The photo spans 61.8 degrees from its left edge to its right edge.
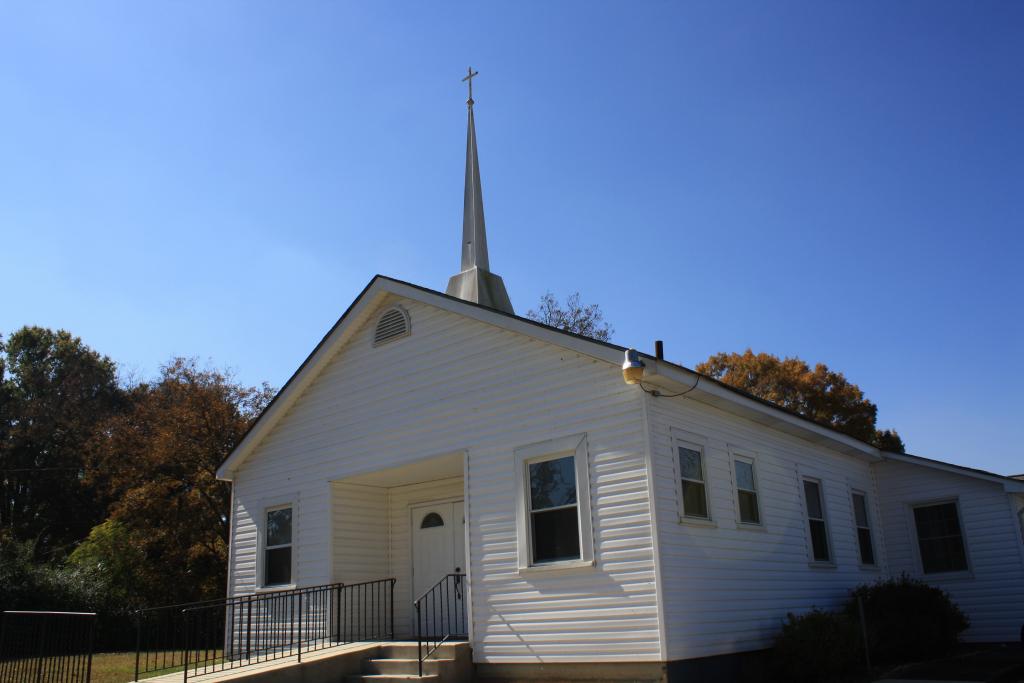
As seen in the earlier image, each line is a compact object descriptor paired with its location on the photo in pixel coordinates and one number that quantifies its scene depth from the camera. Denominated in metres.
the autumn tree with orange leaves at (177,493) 26.98
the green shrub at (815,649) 11.93
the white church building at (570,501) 11.29
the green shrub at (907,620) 14.22
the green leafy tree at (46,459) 39.84
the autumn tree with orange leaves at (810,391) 39.53
